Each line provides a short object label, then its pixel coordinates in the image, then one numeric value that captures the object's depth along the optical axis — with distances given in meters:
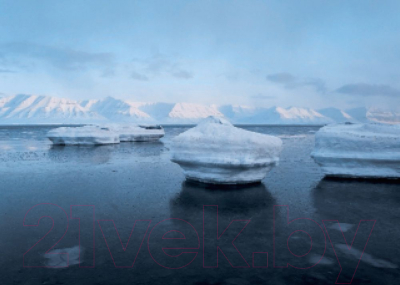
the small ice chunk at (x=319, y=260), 4.19
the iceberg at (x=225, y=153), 8.76
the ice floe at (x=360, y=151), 9.70
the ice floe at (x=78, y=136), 24.86
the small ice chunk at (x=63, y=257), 4.09
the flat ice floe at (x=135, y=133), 29.96
